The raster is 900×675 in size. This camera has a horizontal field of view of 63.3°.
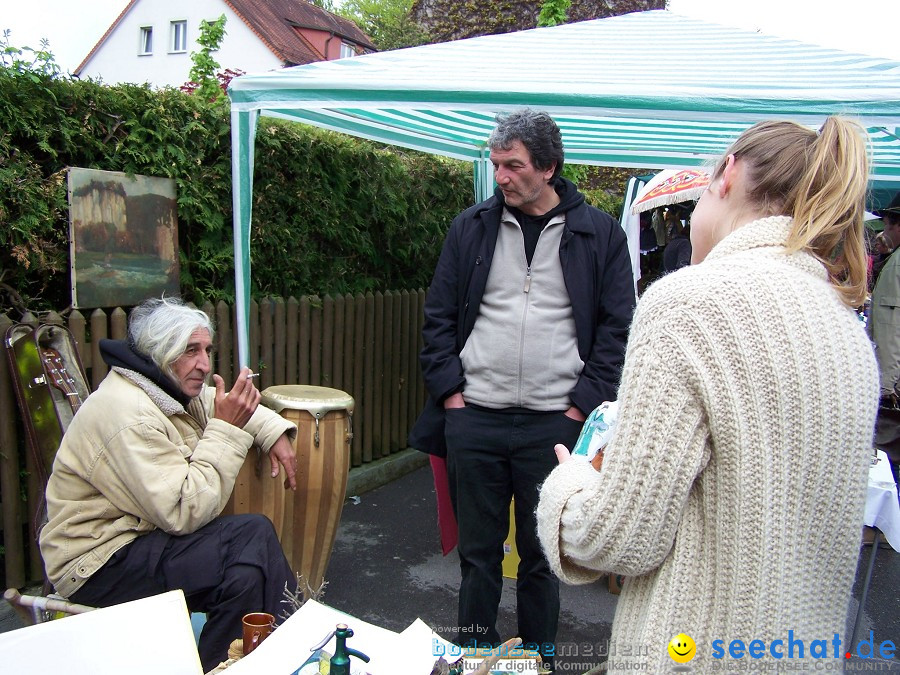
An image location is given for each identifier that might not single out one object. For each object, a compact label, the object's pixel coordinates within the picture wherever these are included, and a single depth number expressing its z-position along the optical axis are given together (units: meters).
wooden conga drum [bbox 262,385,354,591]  3.17
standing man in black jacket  2.55
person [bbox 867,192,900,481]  4.19
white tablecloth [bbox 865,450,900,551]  2.61
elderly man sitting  2.26
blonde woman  1.10
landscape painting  3.24
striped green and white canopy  2.79
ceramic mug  1.60
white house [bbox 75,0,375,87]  25.48
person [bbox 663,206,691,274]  5.75
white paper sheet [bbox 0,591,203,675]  1.40
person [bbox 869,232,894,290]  5.45
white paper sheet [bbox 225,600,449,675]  1.43
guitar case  2.70
